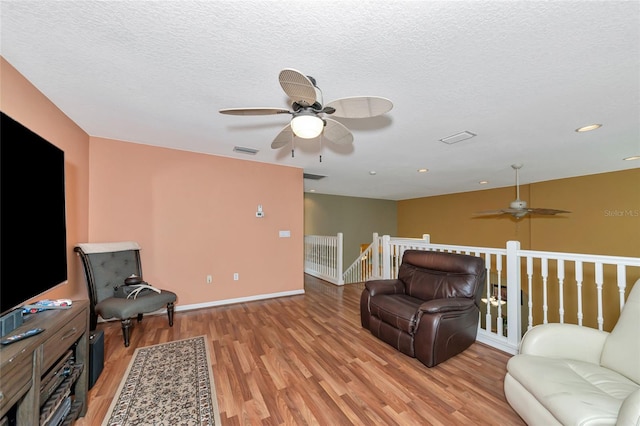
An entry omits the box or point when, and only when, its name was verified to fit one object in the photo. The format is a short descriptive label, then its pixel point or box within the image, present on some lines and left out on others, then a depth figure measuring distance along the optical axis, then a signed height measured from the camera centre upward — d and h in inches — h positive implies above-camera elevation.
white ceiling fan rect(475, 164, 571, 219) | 155.9 +2.5
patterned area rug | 63.4 -53.5
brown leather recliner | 86.4 -37.7
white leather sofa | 45.0 -37.2
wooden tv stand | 39.0 -28.4
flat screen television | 47.2 +0.5
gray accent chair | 98.7 -30.2
